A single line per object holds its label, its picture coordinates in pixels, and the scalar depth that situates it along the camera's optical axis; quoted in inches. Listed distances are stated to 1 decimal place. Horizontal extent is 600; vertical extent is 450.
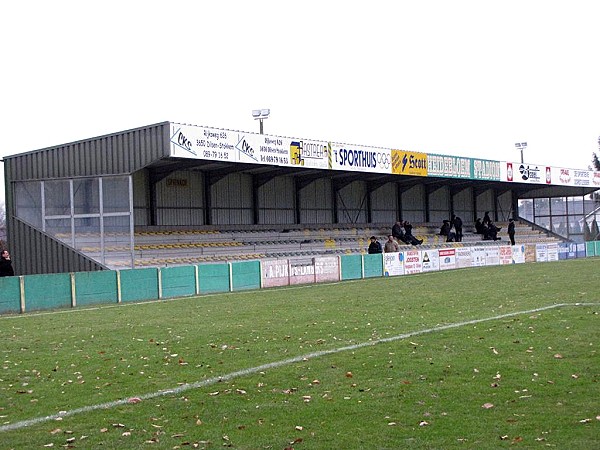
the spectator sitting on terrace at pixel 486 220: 2149.4
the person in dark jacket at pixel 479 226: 2161.9
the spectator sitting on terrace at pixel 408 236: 1786.4
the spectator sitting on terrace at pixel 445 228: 2010.3
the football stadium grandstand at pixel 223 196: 1210.0
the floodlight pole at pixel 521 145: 2371.2
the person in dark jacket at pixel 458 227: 2005.4
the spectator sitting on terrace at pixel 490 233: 2127.2
